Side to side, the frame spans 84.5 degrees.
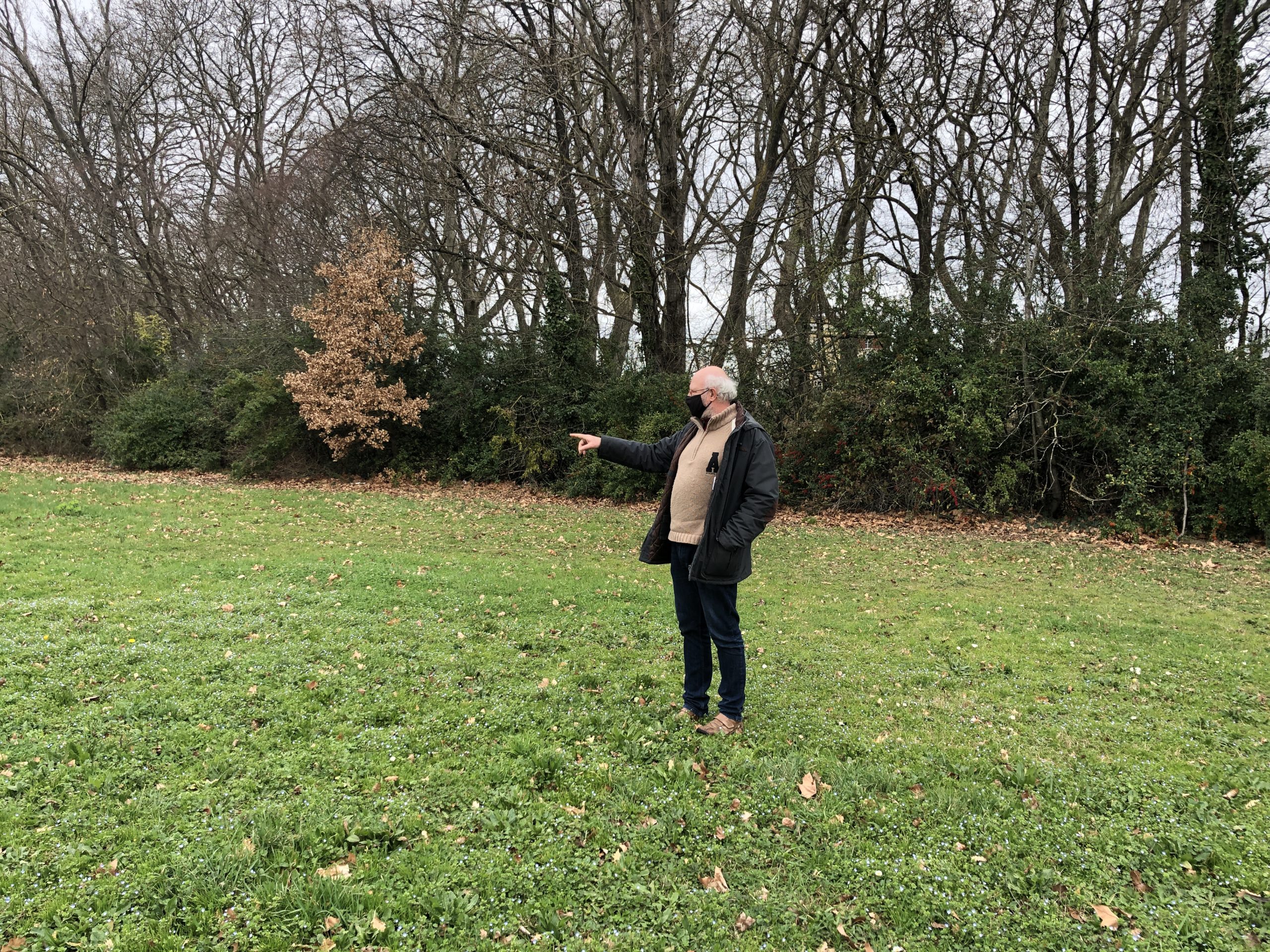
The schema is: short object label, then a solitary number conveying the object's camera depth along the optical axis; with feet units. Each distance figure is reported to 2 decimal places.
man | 12.24
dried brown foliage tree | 52.54
